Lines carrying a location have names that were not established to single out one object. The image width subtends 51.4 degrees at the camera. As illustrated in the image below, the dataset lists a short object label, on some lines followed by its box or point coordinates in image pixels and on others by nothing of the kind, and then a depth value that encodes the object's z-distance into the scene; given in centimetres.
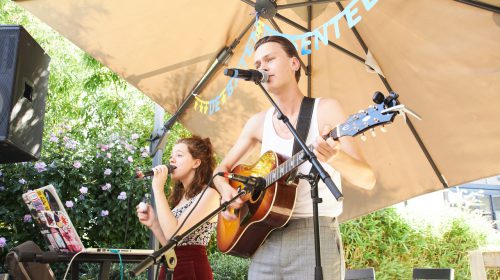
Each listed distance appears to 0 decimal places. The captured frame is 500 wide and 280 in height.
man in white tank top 210
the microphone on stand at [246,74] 226
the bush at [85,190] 493
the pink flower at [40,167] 507
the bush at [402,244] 668
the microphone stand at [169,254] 204
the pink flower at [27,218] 478
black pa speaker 283
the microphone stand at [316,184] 181
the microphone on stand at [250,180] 220
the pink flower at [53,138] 553
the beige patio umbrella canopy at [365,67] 301
